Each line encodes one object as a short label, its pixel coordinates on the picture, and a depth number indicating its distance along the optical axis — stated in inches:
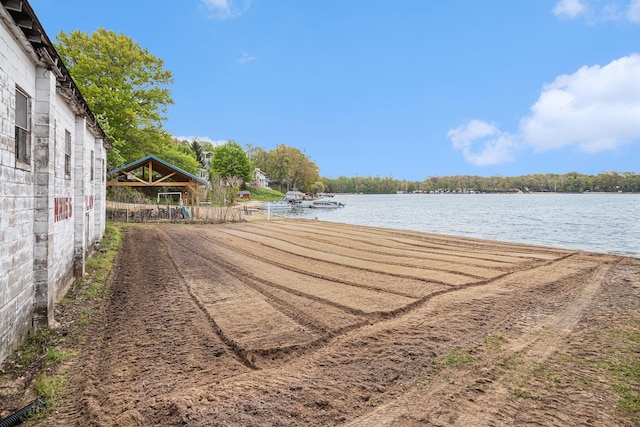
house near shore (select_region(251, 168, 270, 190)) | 3480.8
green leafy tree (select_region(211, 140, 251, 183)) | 2655.0
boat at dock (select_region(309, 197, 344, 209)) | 2529.5
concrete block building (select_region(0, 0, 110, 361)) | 173.2
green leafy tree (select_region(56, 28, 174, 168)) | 1127.6
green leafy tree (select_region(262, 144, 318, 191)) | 3782.0
